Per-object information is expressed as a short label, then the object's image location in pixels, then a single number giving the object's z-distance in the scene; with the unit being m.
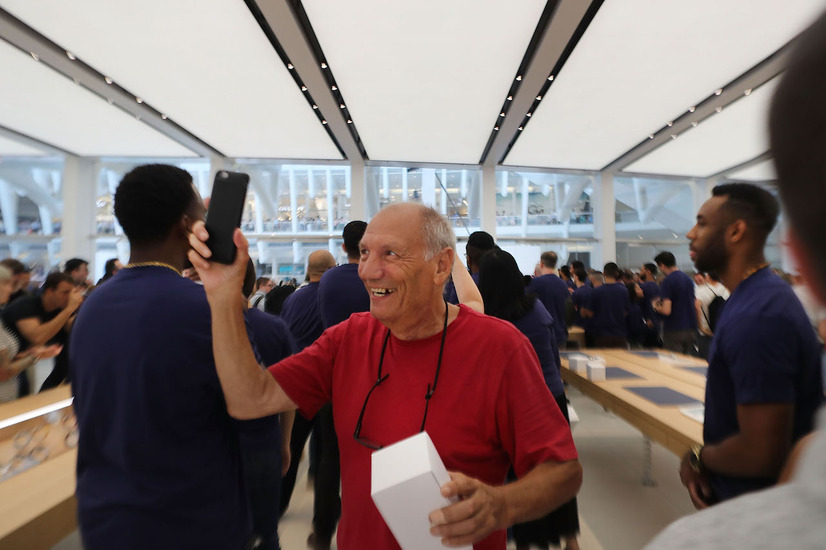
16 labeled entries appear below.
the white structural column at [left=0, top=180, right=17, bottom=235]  10.81
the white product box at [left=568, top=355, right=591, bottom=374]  3.62
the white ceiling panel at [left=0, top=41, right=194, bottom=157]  6.34
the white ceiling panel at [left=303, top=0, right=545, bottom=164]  4.80
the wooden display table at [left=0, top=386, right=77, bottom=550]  1.46
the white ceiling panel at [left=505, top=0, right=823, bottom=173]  4.80
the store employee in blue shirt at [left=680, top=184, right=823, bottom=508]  1.22
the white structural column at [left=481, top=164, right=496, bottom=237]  11.05
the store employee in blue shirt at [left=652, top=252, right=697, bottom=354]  5.07
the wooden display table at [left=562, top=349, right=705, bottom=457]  2.23
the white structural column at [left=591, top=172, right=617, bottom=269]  11.60
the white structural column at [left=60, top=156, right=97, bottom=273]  10.52
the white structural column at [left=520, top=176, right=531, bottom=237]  11.84
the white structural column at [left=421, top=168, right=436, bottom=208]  11.26
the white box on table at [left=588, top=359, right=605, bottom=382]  3.28
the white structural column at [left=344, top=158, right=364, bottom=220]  10.65
